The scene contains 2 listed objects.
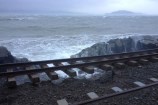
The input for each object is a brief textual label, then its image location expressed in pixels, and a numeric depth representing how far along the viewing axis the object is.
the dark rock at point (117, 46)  12.54
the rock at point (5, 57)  8.63
